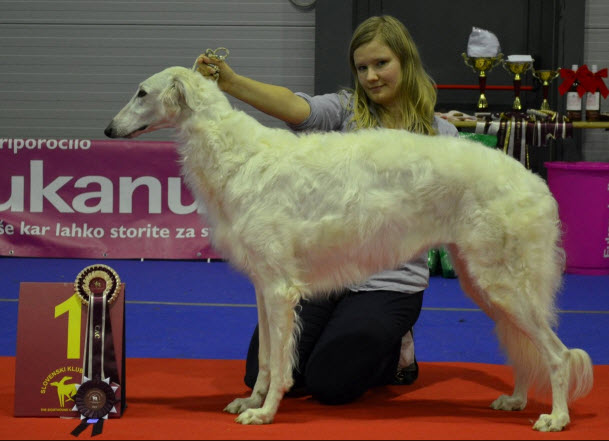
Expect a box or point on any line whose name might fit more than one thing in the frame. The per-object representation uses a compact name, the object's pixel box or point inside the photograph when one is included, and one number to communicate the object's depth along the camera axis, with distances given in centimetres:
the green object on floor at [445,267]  661
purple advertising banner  719
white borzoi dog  294
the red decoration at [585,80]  750
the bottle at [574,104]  758
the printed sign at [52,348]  301
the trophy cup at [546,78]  794
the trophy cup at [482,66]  792
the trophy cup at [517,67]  783
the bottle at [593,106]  758
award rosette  297
